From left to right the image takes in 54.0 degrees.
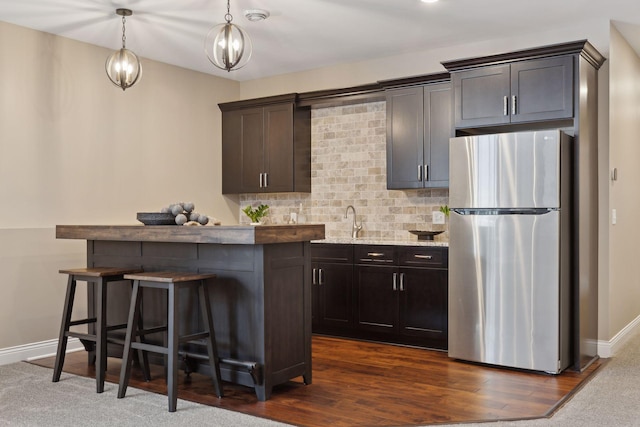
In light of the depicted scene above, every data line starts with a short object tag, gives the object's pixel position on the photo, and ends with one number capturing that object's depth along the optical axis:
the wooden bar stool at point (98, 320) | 3.92
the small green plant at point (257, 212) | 6.50
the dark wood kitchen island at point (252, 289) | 3.66
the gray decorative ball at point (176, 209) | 4.11
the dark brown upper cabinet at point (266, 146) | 6.32
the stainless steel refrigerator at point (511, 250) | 4.25
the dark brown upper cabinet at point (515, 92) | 4.43
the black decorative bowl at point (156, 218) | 4.11
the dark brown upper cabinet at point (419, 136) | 5.31
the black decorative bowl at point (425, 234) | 5.47
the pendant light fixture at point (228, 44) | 3.64
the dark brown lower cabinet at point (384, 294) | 5.05
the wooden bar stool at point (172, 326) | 3.49
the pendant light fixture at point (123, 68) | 4.41
